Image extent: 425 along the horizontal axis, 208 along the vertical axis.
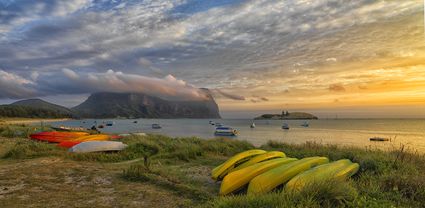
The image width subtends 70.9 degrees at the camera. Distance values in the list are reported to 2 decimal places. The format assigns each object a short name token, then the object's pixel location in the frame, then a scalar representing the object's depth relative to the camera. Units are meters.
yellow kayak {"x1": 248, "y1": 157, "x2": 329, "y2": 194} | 5.07
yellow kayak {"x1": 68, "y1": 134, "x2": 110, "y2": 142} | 14.59
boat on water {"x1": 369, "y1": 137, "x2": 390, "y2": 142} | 39.72
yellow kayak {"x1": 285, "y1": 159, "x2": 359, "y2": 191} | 4.65
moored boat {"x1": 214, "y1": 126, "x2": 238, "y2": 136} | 48.11
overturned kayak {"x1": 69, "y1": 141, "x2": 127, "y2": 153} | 10.42
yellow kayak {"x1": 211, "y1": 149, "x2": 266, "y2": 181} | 6.77
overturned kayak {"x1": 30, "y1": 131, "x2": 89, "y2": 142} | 15.46
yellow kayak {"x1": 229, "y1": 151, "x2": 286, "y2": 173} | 7.08
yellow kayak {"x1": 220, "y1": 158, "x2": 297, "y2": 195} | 5.45
